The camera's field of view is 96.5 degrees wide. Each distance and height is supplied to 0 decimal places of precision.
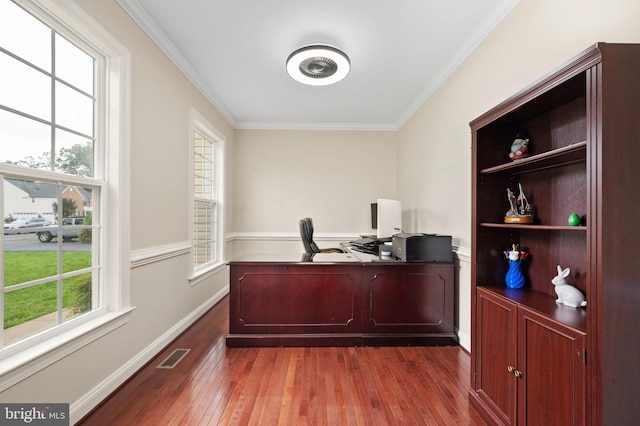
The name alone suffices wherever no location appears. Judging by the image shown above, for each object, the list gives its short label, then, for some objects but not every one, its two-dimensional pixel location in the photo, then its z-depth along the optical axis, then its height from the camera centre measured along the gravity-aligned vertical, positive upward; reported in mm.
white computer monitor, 3477 -46
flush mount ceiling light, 2555 +1438
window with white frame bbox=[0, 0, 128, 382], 1406 +227
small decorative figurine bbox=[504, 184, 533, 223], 1624 +30
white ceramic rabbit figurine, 1351 -372
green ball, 1291 -22
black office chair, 3420 -266
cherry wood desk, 2678 -860
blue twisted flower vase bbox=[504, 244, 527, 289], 1714 -322
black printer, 2779 -336
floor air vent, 2334 -1242
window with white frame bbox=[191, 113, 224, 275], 3693 +207
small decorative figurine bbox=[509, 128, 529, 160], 1638 +401
